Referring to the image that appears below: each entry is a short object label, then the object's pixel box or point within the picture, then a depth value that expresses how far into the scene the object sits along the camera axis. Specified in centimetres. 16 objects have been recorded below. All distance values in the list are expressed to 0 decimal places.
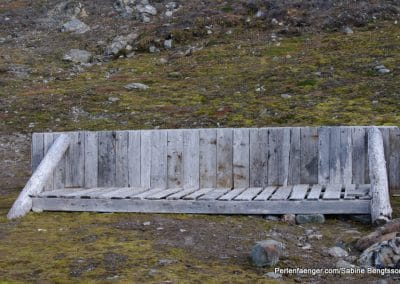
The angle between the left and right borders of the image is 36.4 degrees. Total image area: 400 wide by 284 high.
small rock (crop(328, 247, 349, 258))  575
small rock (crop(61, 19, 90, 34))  2645
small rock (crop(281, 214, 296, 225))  727
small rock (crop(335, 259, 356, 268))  534
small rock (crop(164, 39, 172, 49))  2334
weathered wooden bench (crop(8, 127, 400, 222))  777
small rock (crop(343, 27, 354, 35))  2217
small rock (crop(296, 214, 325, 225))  720
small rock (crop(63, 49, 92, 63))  2312
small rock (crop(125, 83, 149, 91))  1861
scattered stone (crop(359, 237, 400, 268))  516
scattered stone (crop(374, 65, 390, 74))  1717
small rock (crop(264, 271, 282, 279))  508
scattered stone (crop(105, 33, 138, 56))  2355
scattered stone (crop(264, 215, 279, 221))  745
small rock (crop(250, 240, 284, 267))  532
